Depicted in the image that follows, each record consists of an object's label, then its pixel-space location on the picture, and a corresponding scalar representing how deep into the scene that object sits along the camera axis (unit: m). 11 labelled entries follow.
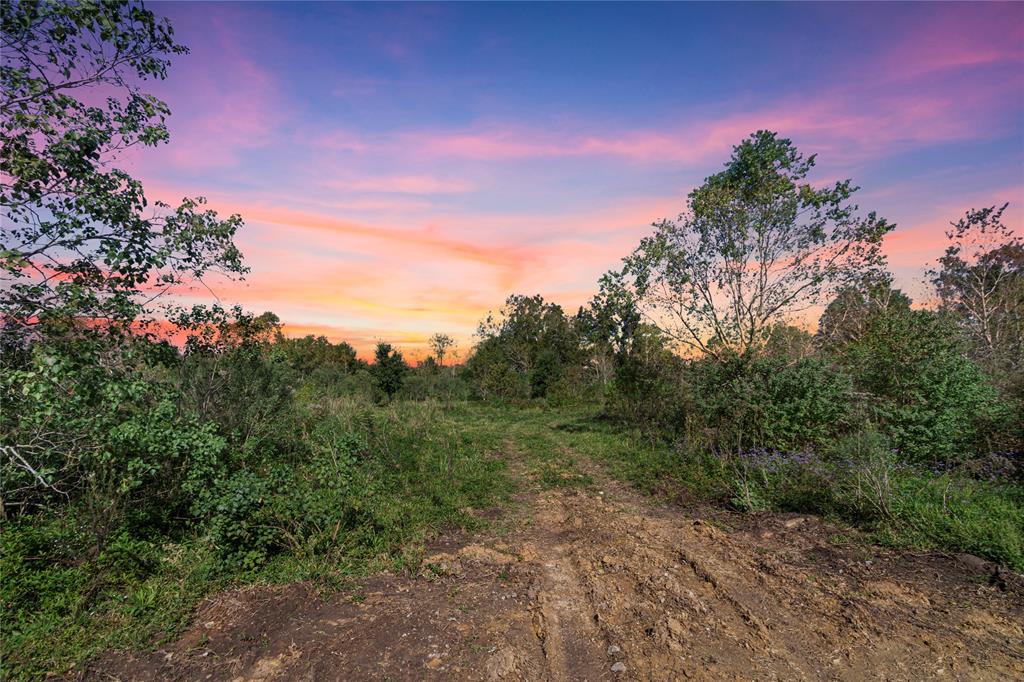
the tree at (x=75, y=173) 4.07
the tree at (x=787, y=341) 10.72
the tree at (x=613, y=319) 13.13
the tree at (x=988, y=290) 13.34
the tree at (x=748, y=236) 11.48
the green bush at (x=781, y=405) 7.49
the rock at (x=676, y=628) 3.58
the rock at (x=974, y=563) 4.12
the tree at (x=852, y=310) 11.66
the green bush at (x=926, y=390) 6.70
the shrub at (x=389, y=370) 25.41
